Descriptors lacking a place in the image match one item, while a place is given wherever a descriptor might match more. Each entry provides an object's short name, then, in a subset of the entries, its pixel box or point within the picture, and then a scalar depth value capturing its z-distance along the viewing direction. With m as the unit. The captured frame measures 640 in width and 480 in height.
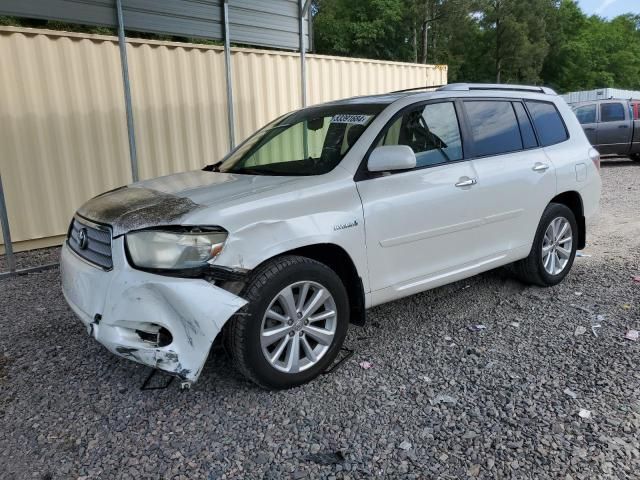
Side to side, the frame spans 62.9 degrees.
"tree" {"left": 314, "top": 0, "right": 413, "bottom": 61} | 34.53
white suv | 2.71
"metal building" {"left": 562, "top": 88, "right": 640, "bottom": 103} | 27.19
